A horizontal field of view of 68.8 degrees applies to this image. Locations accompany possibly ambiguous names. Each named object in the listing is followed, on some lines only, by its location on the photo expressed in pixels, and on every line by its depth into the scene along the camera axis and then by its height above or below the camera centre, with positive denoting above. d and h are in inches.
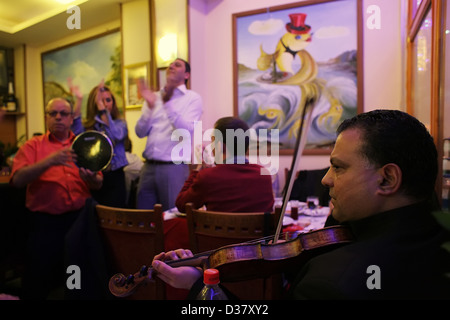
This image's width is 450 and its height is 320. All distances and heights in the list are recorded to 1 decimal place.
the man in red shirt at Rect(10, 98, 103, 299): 75.9 -10.5
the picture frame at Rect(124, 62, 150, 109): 145.6 +28.7
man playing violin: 23.6 -6.3
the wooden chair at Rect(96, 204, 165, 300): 54.8 -15.8
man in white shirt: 109.1 +4.9
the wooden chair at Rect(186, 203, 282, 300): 51.1 -14.0
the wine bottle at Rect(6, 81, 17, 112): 193.6 +29.1
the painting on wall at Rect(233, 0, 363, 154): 123.0 +30.8
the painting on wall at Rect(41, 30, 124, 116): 160.2 +44.0
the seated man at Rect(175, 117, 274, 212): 62.6 -8.2
